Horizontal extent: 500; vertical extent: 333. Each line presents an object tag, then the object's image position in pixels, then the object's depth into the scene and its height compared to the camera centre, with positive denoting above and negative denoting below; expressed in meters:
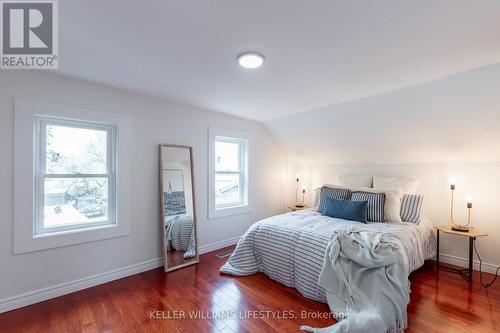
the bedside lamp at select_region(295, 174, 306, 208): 4.85 -0.57
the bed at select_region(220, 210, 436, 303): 2.26 -0.88
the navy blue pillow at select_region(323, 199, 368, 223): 2.89 -0.57
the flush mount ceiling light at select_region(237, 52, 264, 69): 1.88 +0.89
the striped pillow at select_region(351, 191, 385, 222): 2.93 -0.51
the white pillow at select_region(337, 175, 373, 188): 3.76 -0.25
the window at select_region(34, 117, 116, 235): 2.29 -0.11
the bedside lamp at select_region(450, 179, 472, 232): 2.73 -0.69
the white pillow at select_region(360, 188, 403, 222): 2.95 -0.49
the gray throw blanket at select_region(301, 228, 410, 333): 1.70 -0.97
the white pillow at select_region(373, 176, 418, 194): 3.30 -0.26
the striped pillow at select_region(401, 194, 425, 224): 2.98 -0.55
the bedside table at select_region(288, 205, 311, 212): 4.35 -0.80
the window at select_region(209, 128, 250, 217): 3.62 -0.12
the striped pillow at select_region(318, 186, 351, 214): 3.30 -0.42
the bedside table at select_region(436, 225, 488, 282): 2.56 -0.77
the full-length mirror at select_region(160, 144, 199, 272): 3.00 -0.57
